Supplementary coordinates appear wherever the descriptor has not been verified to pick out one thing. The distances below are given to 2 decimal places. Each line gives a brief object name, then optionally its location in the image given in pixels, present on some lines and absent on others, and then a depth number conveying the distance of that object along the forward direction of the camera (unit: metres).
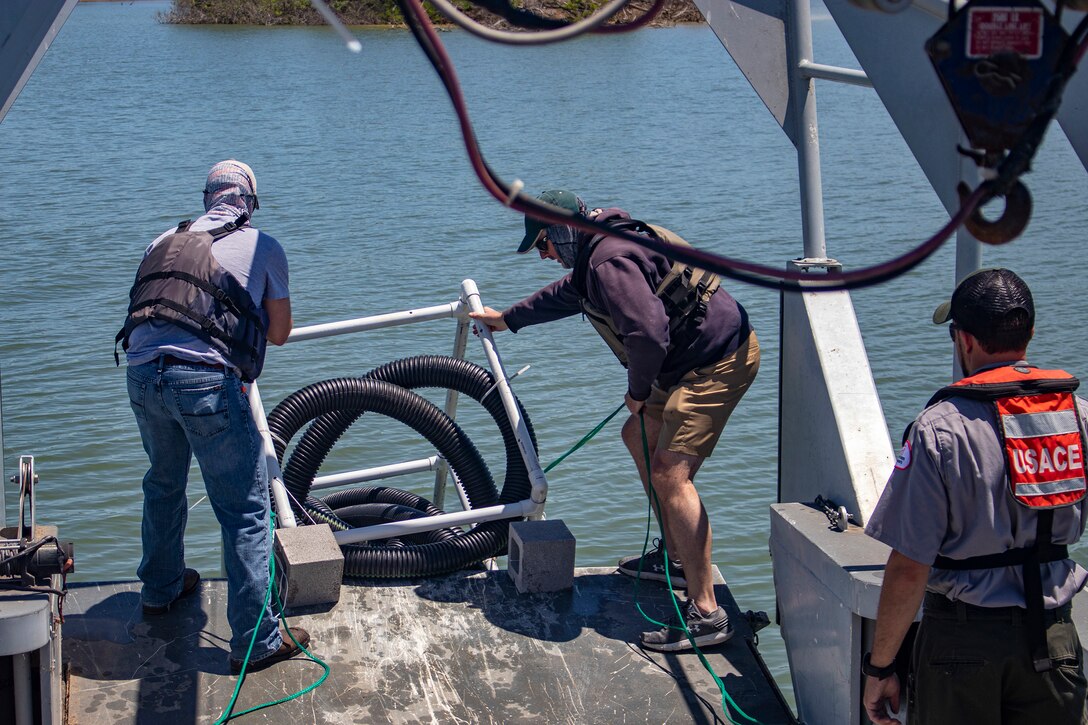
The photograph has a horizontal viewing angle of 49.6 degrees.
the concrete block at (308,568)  4.29
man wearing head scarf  3.70
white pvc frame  4.59
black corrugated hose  4.79
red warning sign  2.10
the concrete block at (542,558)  4.48
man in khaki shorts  4.03
